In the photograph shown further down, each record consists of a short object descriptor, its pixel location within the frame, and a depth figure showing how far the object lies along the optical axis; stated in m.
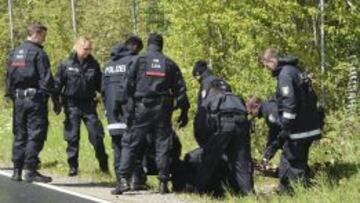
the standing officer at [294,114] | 17.73
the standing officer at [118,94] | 19.30
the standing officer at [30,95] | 19.92
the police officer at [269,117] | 19.25
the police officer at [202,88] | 18.87
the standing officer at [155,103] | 18.39
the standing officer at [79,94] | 21.58
